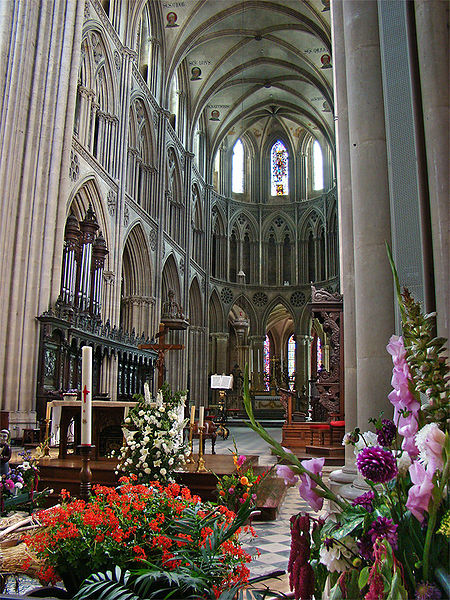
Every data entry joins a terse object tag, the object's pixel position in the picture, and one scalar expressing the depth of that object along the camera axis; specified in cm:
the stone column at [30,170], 1134
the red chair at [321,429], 1048
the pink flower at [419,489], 100
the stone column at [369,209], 335
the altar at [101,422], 731
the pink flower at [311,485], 125
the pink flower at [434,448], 100
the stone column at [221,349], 3045
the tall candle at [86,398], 290
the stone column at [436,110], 238
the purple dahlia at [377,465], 112
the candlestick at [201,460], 631
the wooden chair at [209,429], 1190
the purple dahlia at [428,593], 98
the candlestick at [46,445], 706
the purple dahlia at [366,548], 112
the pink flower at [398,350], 121
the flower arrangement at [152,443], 464
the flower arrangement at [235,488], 456
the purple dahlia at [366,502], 121
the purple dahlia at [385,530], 108
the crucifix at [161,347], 1263
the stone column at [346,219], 455
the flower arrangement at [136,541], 190
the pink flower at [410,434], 122
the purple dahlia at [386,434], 141
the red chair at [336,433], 1026
